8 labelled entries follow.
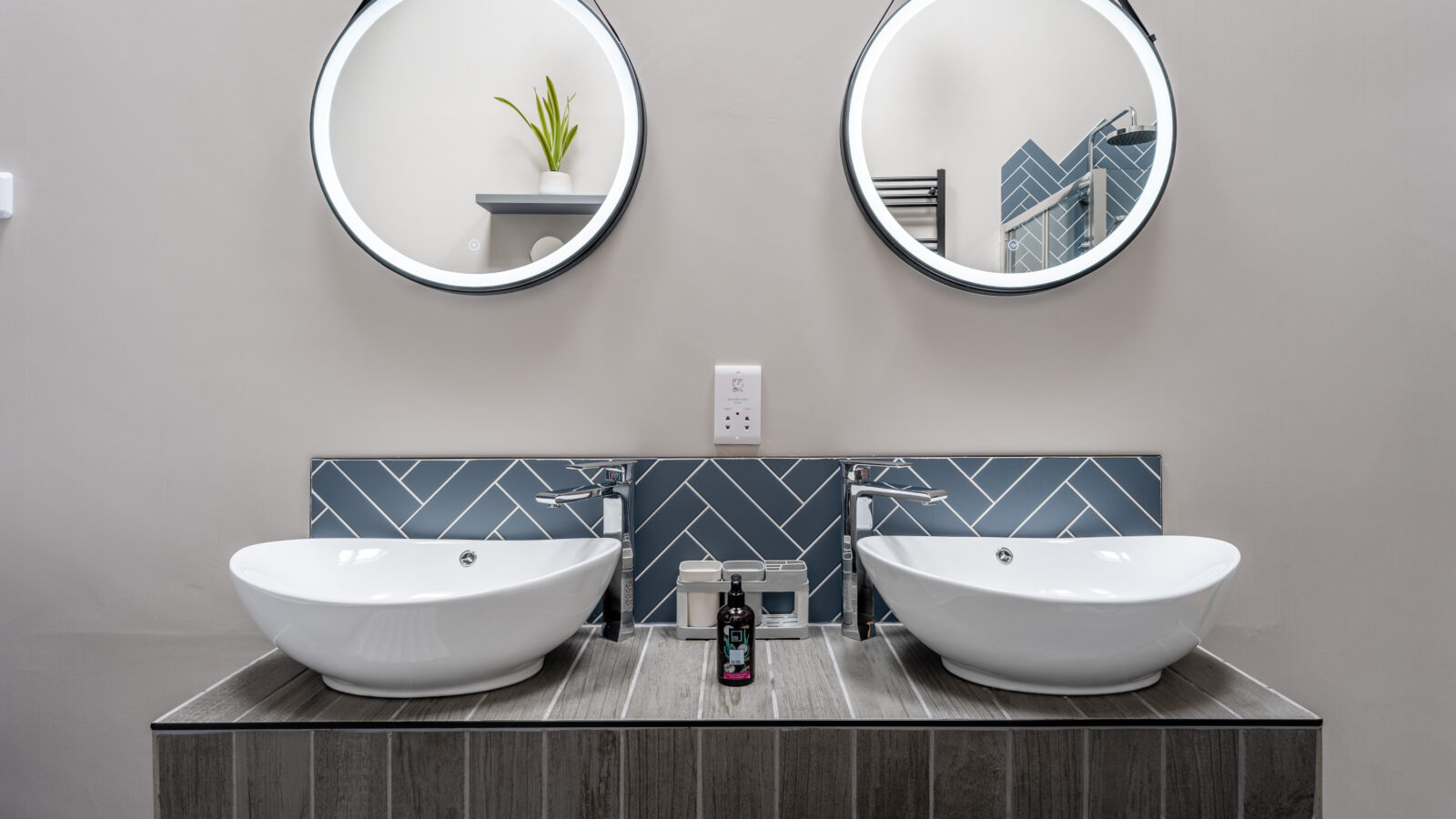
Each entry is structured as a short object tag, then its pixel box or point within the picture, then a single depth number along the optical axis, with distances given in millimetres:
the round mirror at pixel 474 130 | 1240
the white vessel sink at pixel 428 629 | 839
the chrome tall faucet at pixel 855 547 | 1146
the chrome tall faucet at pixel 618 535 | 1148
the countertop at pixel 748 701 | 868
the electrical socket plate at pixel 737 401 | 1247
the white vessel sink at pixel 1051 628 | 847
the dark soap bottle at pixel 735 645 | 964
